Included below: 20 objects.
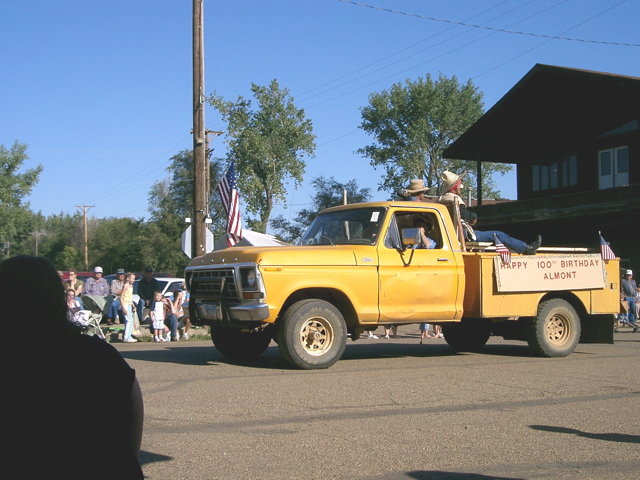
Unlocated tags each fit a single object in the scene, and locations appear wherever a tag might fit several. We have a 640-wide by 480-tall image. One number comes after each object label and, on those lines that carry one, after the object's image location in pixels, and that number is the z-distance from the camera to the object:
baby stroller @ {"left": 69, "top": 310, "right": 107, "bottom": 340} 12.98
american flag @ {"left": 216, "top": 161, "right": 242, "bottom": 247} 18.23
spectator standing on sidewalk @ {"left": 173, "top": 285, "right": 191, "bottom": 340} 15.65
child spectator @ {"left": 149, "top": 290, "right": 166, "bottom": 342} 14.69
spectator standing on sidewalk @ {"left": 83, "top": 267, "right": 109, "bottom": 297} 17.57
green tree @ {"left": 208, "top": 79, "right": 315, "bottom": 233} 62.47
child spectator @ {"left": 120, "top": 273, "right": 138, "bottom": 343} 14.48
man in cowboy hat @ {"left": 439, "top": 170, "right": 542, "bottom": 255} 10.95
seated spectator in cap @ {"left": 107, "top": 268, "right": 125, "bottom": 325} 17.07
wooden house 28.38
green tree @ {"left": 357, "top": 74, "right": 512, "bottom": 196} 63.66
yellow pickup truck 9.20
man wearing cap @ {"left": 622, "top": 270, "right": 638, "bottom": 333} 21.41
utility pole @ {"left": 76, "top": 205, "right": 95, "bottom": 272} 65.81
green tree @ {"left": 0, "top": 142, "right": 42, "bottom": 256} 58.47
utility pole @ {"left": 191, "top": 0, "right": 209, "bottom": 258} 16.89
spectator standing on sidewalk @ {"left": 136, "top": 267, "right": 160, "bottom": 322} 16.36
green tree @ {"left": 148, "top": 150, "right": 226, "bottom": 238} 73.53
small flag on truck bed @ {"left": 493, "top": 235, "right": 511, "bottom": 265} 10.47
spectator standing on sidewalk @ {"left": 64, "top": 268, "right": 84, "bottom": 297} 15.95
